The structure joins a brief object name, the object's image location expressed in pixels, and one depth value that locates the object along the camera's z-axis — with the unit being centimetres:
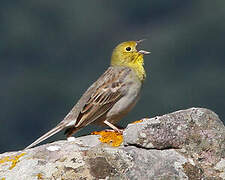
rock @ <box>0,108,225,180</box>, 836
